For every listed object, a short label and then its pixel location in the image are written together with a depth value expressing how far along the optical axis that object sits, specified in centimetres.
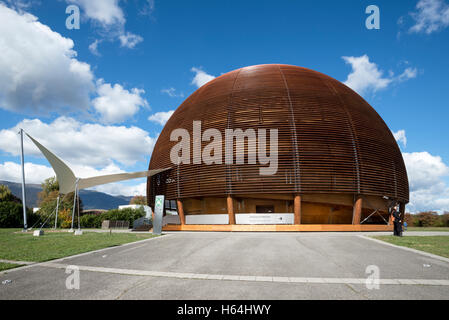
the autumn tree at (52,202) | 3681
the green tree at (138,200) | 7844
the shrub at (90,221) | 3538
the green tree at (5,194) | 4776
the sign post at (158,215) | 1545
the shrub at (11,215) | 3180
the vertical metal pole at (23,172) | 2013
